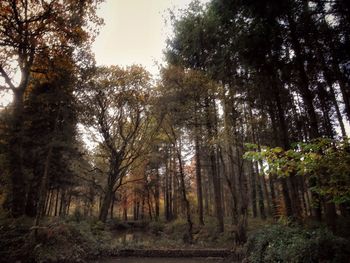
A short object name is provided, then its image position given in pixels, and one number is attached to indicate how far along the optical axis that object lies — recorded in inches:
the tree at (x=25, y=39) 339.9
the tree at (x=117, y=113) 720.3
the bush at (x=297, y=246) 244.4
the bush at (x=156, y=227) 990.8
